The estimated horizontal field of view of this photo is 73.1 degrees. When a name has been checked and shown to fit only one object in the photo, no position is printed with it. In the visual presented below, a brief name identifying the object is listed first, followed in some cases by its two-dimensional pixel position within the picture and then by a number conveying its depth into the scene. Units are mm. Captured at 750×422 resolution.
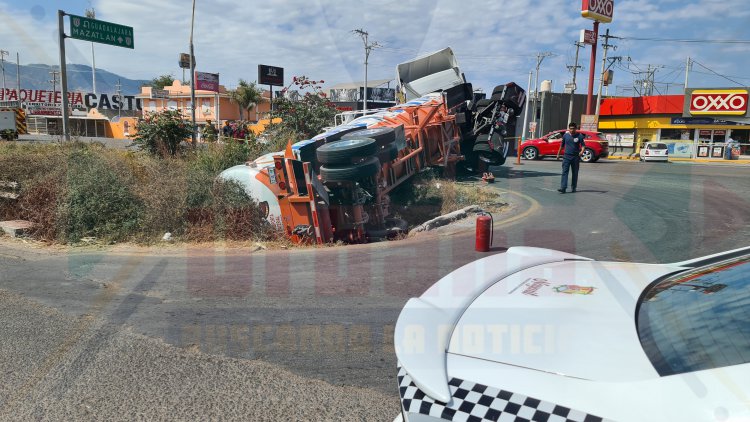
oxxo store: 35312
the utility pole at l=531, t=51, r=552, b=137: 45566
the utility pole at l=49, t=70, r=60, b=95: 65075
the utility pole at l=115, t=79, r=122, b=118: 63875
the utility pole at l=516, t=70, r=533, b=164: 45556
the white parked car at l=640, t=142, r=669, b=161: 31672
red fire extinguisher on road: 7469
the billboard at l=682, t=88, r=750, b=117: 34906
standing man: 12664
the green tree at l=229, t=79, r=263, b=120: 58531
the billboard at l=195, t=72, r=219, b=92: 54125
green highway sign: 15327
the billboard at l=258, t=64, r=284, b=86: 42300
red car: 26781
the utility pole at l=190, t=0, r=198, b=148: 24391
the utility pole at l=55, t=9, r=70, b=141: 14781
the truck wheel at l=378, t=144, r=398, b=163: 9305
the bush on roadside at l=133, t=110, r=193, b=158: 12781
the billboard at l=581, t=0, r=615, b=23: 38188
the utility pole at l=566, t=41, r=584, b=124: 47062
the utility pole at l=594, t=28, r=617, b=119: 49694
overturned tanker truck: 8133
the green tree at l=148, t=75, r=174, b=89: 75125
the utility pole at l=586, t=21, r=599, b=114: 39875
